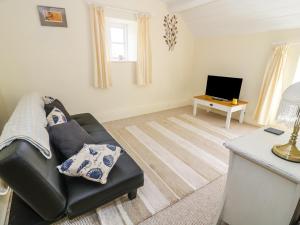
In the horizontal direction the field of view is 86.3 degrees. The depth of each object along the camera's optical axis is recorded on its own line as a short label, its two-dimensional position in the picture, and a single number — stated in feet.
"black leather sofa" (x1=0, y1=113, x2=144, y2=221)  2.87
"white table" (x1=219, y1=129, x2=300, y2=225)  2.78
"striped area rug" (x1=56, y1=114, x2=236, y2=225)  4.69
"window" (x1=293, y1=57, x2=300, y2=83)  8.44
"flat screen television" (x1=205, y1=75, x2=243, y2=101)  10.41
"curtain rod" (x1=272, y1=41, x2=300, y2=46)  8.19
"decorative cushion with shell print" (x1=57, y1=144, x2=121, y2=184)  3.85
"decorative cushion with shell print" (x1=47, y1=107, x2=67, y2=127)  5.48
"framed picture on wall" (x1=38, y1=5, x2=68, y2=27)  7.68
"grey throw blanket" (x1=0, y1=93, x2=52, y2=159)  3.13
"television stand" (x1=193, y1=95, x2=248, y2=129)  9.90
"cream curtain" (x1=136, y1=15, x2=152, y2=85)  10.25
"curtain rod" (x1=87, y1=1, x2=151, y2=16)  8.56
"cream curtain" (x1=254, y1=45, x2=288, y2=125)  8.68
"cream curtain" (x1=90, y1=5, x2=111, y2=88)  8.71
